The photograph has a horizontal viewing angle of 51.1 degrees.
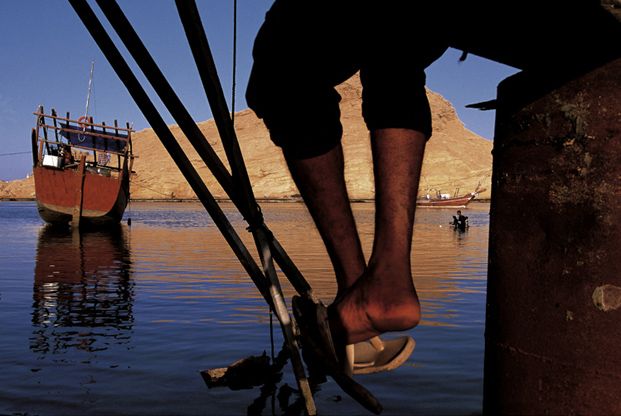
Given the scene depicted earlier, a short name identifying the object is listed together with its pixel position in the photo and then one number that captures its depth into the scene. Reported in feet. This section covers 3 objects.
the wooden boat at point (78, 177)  84.23
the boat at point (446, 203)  220.39
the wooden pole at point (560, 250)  5.08
